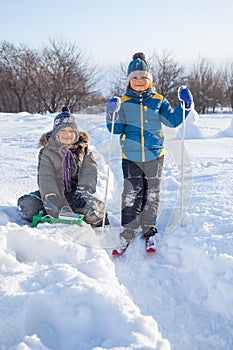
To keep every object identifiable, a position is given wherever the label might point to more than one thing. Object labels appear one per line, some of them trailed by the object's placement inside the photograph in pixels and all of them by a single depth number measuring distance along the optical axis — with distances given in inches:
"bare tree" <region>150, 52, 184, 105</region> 1069.8
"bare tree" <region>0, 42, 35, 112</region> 1063.0
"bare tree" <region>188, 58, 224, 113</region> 1198.9
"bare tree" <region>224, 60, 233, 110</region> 1264.8
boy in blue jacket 114.2
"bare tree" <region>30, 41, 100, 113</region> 987.3
